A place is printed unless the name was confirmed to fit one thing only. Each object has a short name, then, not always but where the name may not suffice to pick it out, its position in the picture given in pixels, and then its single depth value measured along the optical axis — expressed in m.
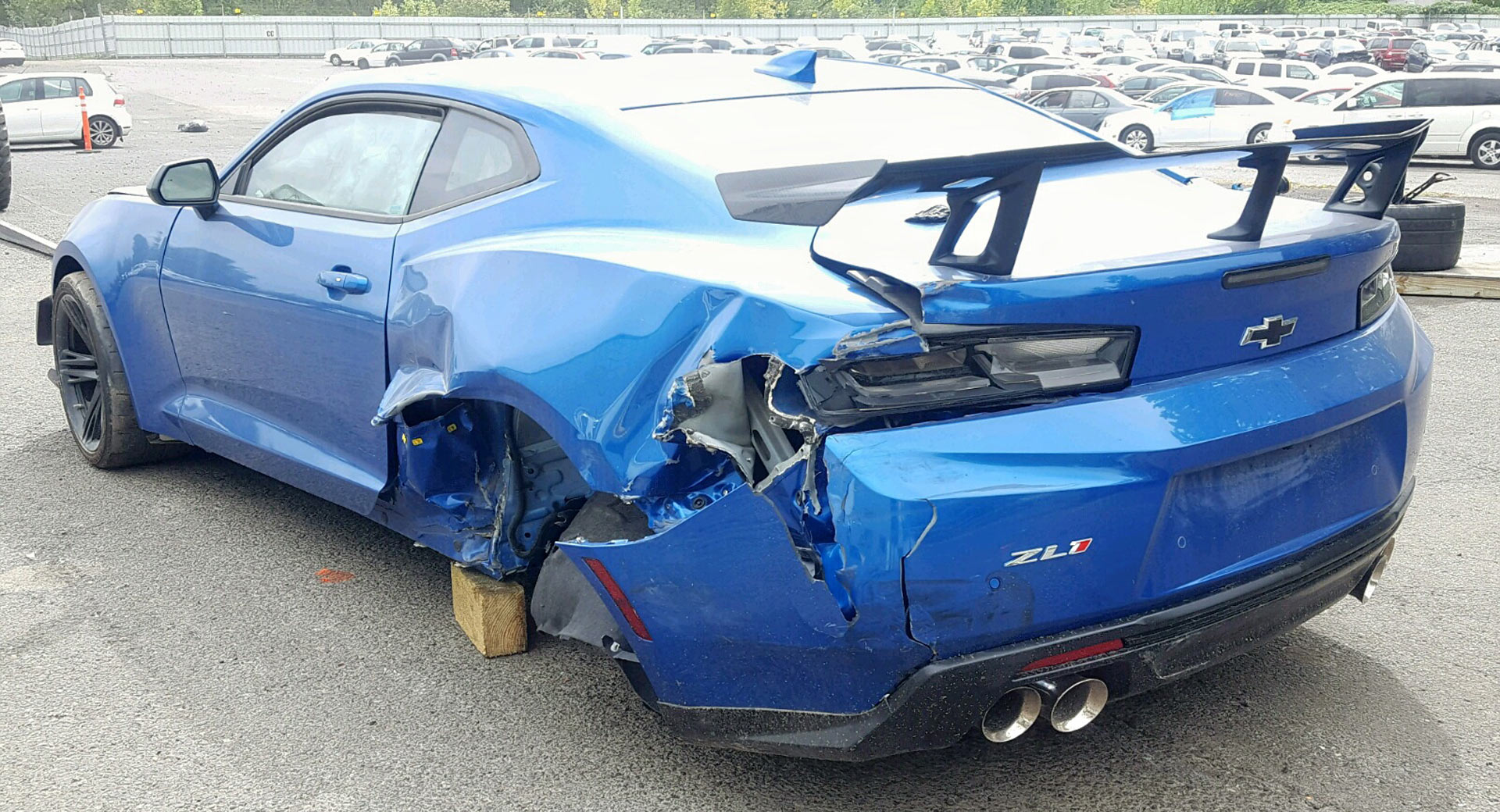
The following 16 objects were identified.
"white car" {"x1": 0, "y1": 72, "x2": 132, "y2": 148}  21.83
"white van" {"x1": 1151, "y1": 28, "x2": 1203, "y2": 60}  49.28
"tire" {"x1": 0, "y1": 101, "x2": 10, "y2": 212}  12.68
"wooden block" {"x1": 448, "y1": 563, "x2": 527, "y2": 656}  3.27
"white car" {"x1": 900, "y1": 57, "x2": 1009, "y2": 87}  32.42
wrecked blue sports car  2.21
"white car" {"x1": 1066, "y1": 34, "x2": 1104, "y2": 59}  49.53
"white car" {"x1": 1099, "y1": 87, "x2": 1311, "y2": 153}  23.33
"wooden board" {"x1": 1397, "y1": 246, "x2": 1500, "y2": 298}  8.24
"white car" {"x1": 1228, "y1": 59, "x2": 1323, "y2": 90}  32.97
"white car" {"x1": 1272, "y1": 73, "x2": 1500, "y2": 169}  20.44
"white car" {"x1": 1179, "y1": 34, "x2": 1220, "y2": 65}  47.25
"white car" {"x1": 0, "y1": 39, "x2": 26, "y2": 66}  52.19
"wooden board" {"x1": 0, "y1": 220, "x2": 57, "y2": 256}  10.23
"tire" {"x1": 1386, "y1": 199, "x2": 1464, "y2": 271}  8.41
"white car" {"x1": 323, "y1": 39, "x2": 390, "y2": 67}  55.03
